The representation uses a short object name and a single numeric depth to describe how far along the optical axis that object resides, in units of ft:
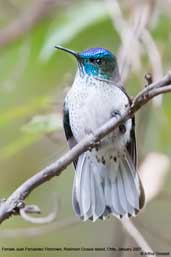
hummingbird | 15.39
